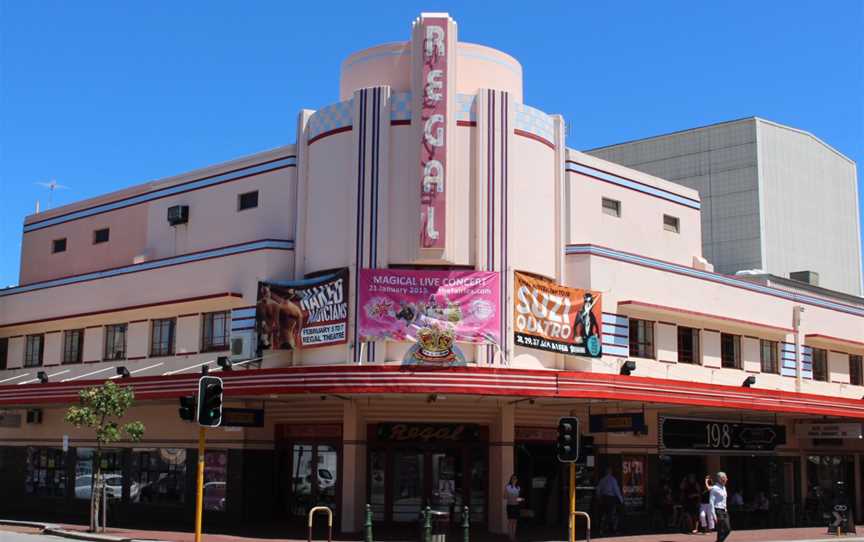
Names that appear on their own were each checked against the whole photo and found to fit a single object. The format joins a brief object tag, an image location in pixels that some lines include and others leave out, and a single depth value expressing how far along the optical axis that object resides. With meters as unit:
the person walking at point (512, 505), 28.20
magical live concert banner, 28.52
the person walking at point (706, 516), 31.22
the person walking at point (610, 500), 30.72
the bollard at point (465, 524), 24.08
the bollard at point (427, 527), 23.55
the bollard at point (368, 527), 24.36
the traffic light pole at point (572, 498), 22.70
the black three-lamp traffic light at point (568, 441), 23.00
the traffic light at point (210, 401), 20.83
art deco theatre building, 29.09
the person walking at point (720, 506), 26.17
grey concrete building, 53.12
